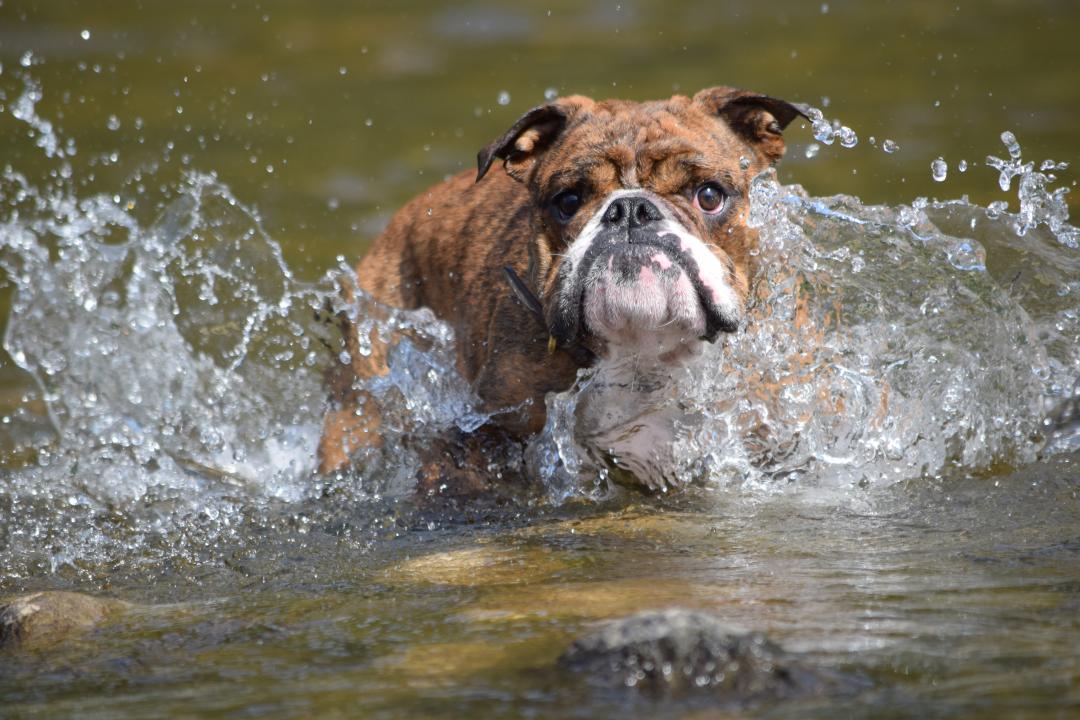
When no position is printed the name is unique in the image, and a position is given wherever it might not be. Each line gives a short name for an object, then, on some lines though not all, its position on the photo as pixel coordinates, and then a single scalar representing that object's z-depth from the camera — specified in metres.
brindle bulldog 9.67
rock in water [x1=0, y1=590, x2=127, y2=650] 7.65
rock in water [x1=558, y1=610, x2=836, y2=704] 6.05
